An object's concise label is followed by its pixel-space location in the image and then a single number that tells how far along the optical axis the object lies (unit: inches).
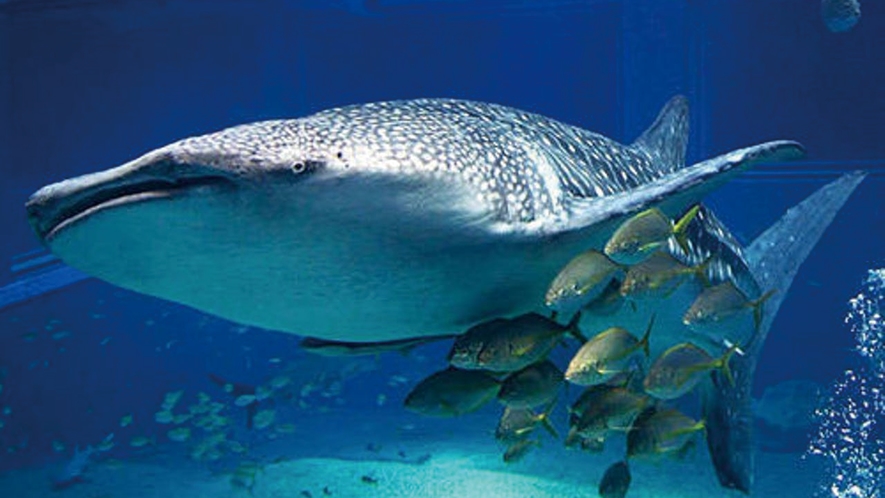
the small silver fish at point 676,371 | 141.6
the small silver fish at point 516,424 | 164.9
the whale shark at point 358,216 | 91.3
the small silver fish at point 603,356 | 134.3
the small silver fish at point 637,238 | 121.8
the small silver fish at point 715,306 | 148.9
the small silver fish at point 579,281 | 118.5
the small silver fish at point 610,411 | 138.6
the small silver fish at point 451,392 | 137.9
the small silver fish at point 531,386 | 134.0
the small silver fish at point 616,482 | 170.2
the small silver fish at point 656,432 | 146.2
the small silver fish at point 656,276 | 133.3
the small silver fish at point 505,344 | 120.7
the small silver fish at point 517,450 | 181.3
